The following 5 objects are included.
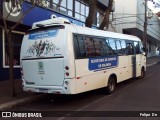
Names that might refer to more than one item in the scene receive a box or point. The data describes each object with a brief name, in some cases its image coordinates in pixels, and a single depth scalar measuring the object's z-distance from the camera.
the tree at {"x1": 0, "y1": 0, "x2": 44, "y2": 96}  6.87
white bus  6.04
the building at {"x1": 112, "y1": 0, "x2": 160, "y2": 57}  26.31
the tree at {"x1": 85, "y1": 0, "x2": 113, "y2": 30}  10.79
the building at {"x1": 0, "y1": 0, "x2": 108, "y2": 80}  9.18
